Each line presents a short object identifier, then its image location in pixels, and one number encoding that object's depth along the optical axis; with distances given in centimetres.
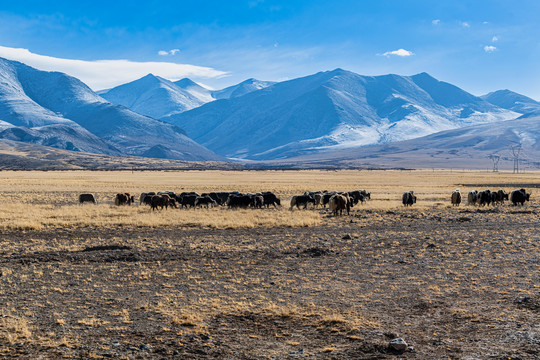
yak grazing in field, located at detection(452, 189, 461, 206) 3547
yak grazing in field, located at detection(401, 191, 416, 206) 3481
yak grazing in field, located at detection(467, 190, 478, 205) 3553
